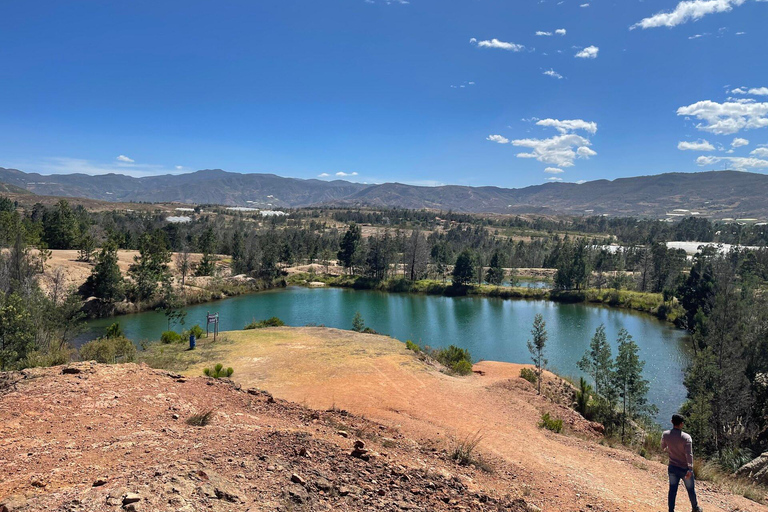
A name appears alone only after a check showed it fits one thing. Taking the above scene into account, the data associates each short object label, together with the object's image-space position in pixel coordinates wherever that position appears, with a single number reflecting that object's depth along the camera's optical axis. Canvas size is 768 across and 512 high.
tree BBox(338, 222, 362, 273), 77.69
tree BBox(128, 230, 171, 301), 48.78
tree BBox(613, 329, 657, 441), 19.53
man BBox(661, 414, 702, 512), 8.02
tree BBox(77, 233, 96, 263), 56.22
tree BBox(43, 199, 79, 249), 64.88
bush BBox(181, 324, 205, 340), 24.54
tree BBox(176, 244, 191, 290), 60.31
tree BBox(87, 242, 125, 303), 44.84
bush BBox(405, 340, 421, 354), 24.52
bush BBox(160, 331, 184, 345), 24.38
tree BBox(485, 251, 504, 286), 73.50
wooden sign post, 24.19
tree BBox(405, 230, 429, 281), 76.12
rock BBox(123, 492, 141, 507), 5.57
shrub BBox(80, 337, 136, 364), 18.01
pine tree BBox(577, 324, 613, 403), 20.56
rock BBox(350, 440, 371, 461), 8.57
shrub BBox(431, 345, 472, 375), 23.19
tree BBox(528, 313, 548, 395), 22.33
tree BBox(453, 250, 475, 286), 68.12
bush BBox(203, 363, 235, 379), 16.83
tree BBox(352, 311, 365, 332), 33.41
